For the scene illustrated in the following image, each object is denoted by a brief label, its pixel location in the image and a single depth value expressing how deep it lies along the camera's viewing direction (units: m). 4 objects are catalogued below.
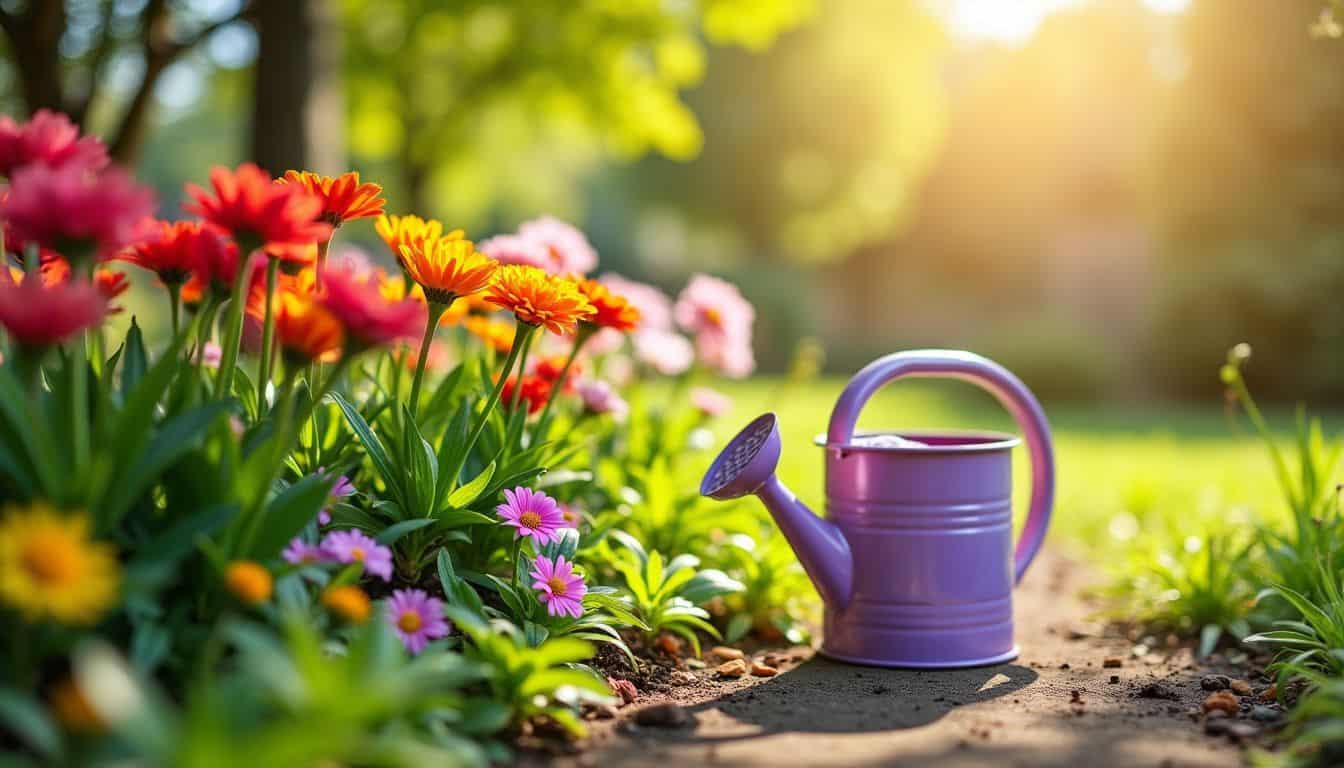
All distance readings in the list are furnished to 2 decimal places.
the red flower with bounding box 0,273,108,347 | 1.52
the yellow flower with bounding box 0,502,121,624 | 1.38
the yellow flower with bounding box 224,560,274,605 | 1.58
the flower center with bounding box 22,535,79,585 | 1.40
